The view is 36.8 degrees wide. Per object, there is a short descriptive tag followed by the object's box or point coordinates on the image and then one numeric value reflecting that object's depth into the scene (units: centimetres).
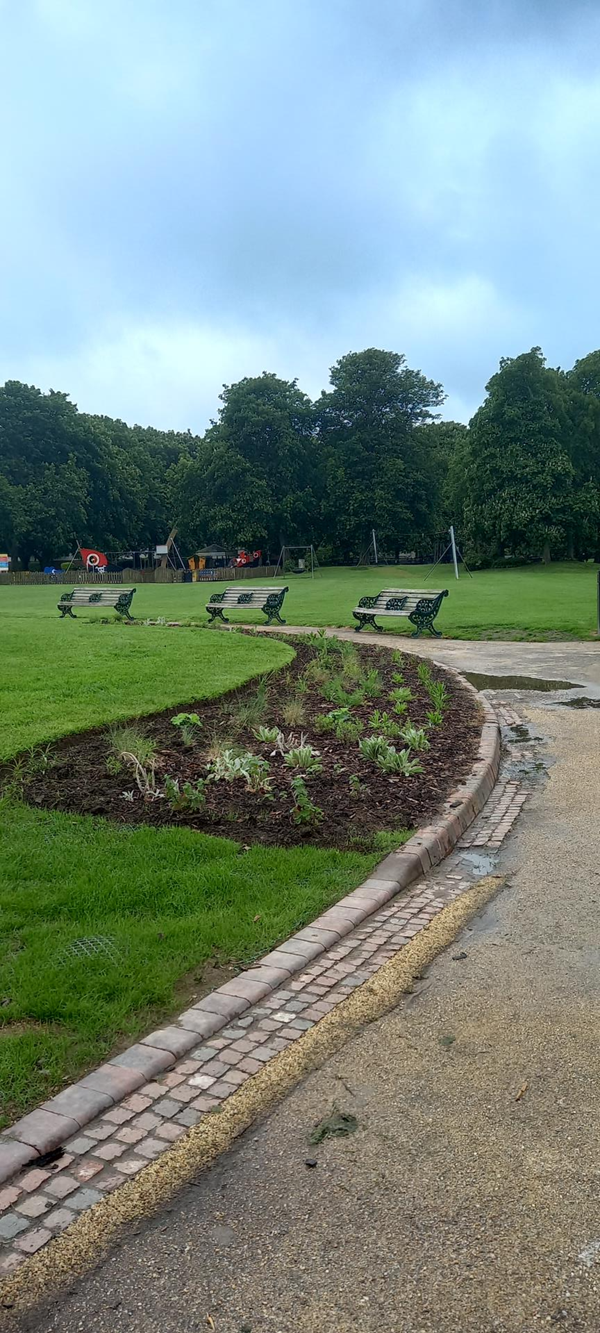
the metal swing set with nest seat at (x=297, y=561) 5570
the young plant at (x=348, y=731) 796
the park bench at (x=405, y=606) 2000
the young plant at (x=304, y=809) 573
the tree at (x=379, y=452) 6153
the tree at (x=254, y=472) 5938
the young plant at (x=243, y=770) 645
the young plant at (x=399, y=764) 693
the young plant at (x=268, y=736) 779
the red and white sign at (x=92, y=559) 5662
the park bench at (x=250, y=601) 2297
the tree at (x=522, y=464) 5331
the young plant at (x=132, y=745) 702
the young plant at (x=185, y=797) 601
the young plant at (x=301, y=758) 695
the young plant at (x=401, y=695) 988
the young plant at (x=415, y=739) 771
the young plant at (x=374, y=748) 719
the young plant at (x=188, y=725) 775
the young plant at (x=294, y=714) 862
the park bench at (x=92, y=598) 2595
